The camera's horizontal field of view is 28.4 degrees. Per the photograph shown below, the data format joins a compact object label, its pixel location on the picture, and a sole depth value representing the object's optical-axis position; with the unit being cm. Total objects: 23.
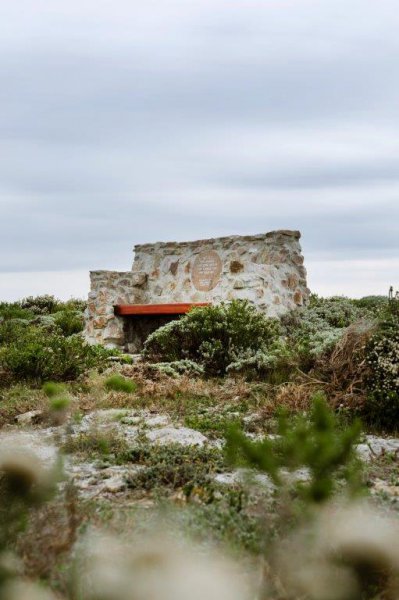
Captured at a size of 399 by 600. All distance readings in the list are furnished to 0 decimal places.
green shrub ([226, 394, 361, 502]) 314
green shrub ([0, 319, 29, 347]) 1641
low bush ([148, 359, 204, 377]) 1116
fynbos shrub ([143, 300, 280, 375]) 1205
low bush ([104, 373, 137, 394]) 447
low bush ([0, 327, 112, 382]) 1091
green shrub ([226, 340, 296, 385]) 1044
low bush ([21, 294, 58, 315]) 2358
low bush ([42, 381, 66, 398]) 474
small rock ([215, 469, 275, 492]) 513
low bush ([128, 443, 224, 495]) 521
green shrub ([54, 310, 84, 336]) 1945
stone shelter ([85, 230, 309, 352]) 1570
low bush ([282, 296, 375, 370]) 1008
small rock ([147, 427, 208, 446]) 659
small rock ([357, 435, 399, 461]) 634
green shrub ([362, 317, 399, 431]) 779
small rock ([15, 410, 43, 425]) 803
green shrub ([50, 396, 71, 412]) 490
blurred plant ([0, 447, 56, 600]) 299
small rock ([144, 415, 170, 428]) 759
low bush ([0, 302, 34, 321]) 2122
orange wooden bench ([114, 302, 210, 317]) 1550
